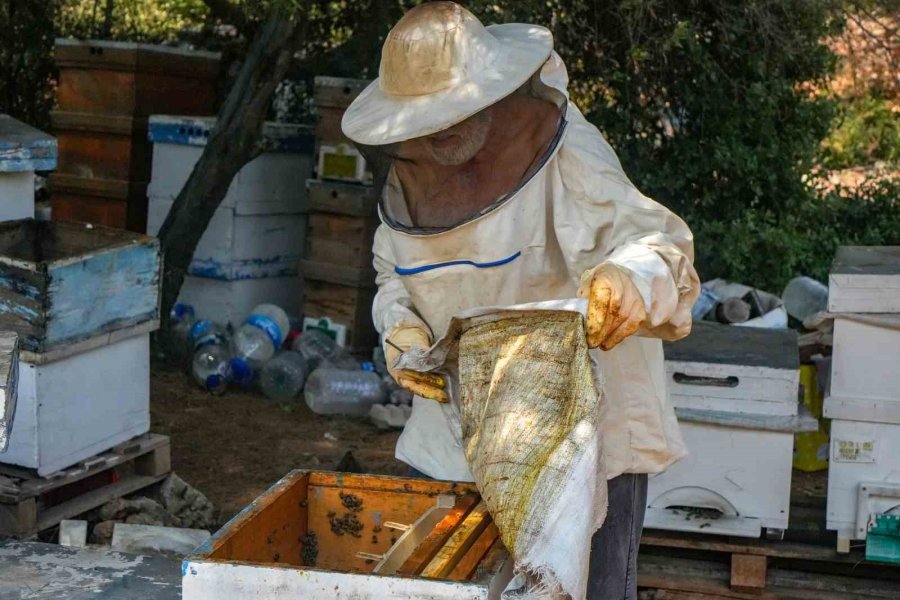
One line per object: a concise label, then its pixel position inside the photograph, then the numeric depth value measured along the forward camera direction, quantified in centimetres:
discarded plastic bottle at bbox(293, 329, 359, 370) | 495
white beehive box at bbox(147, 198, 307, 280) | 511
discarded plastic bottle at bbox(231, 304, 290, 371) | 498
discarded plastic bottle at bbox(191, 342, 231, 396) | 481
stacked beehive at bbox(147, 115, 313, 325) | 511
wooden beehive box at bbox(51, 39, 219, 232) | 522
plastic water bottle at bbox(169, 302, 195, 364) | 507
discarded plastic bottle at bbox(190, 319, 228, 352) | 497
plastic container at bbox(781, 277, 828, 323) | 428
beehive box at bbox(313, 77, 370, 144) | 484
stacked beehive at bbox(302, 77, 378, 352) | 493
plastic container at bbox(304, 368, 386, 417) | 471
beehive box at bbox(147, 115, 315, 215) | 509
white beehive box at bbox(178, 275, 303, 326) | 518
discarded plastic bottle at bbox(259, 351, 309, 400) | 485
